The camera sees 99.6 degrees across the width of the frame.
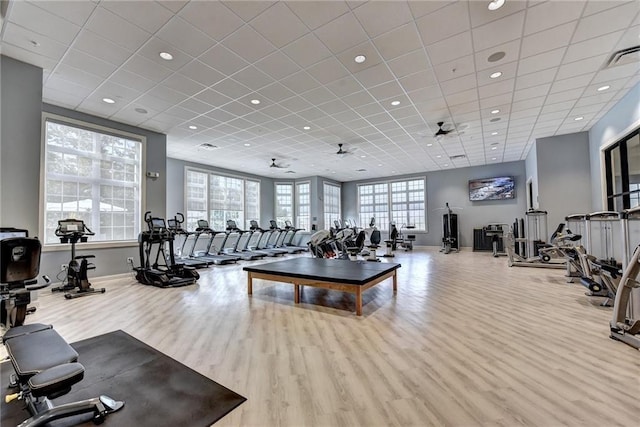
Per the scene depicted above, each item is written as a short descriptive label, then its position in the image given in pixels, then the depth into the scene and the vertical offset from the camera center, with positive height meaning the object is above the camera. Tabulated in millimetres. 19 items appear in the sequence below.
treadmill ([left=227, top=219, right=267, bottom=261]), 9055 -1046
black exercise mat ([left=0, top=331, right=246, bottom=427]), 1706 -1215
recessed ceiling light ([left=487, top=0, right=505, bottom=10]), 2816 +2295
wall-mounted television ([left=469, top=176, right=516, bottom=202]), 10797 +1375
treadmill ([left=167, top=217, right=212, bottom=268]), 6403 -1008
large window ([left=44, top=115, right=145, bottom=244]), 5359 +1031
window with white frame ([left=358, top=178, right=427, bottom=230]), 12984 +985
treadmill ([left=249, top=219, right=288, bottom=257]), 10069 -1033
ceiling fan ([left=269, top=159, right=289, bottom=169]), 9824 +2251
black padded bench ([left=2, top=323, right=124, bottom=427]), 1387 -775
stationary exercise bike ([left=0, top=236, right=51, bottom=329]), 2062 -380
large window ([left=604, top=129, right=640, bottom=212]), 5051 +1000
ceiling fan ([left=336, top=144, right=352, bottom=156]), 8047 +2231
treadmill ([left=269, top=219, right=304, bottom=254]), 10927 -857
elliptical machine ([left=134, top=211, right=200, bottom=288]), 5395 -907
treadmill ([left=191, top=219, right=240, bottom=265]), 8188 -1029
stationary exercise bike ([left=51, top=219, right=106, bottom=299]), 4758 -716
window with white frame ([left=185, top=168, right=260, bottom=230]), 9789 +1017
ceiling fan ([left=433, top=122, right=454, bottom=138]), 6293 +2206
